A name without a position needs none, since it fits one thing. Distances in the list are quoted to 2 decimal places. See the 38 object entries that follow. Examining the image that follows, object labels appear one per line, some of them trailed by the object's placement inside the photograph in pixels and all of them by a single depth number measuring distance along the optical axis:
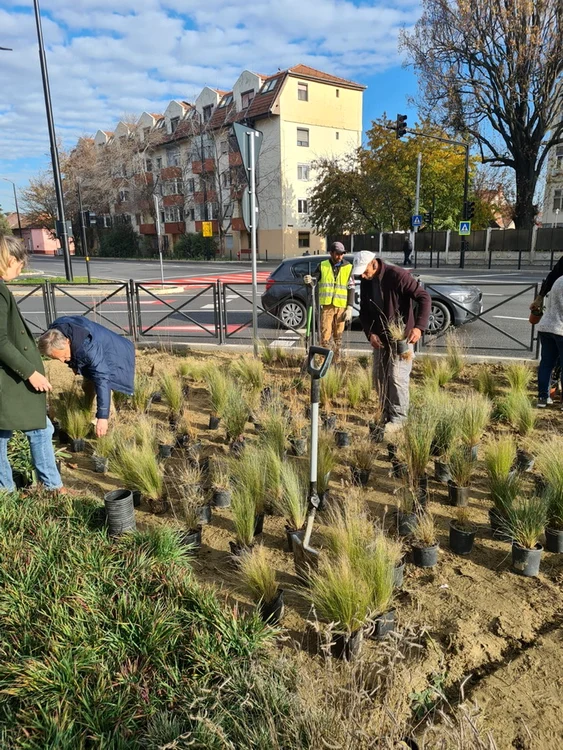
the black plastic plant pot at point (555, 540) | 3.05
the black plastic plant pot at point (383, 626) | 2.44
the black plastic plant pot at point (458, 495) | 3.62
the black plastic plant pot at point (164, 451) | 4.57
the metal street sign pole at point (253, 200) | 6.89
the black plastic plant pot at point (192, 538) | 3.14
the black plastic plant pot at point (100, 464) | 4.38
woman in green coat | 3.08
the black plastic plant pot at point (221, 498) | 3.72
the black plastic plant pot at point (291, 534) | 3.16
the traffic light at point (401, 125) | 24.22
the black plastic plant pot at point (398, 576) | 2.75
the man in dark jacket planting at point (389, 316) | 4.66
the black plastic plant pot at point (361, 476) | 3.91
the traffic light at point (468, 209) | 28.48
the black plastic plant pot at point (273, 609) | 2.55
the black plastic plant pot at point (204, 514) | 3.45
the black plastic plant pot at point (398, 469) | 3.97
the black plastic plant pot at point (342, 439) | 4.70
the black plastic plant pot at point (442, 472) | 3.98
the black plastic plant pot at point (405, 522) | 3.19
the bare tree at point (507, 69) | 26.41
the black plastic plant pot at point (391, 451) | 4.26
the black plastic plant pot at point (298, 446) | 4.50
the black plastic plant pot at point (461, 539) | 3.06
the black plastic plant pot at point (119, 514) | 3.06
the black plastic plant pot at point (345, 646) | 2.25
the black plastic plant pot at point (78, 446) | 4.81
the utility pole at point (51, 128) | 16.58
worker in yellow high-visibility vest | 7.66
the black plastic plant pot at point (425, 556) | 2.97
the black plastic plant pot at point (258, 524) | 3.37
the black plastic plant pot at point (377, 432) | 4.67
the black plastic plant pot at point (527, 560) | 2.86
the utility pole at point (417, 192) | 31.52
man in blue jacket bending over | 3.79
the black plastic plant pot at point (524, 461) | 4.07
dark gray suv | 9.88
